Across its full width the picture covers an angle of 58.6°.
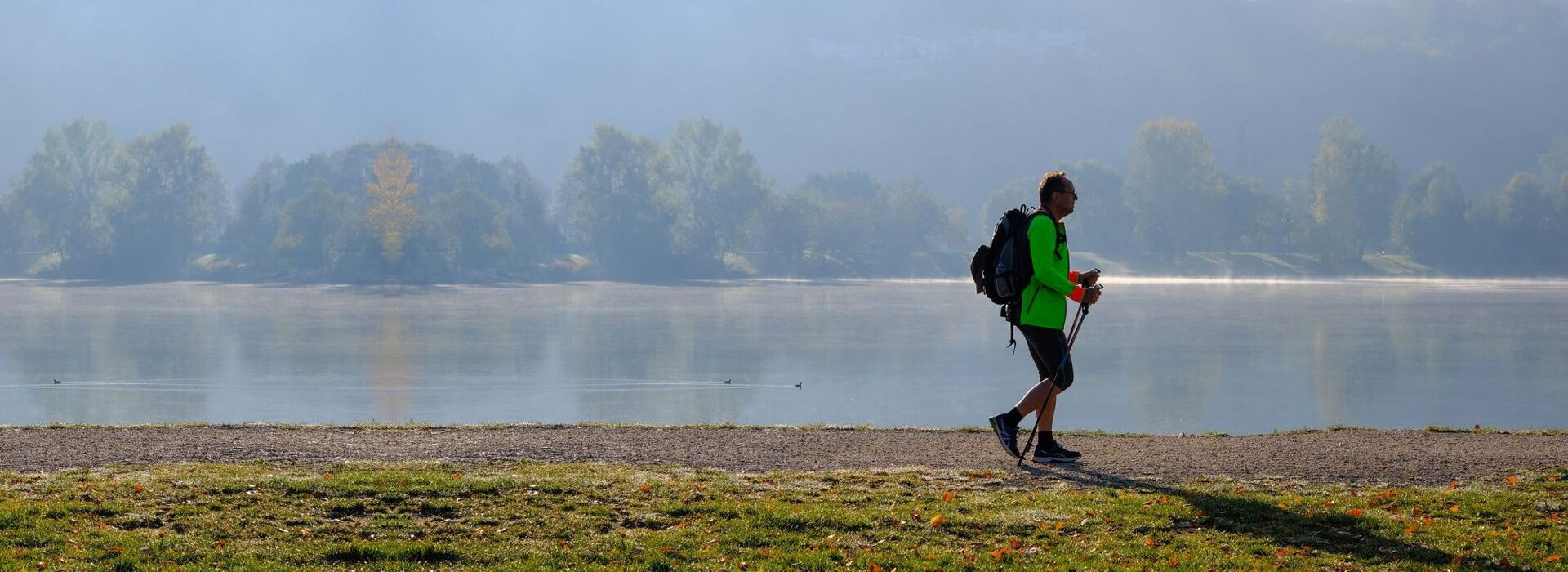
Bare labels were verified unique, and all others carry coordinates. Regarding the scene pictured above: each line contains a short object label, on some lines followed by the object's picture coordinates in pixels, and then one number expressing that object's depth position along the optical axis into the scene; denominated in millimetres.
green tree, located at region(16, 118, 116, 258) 117450
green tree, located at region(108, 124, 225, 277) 114875
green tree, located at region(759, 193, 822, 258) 125250
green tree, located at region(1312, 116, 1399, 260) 129625
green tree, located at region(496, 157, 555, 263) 118438
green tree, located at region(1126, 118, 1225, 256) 135250
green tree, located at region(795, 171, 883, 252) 131250
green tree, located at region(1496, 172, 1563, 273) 130625
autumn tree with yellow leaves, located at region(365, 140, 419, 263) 105188
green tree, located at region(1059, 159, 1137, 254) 144125
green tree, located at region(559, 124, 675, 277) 120062
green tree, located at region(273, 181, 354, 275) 107125
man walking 11148
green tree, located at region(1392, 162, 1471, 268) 129125
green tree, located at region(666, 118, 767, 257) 125375
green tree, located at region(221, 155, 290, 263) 115625
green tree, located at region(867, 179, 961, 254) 135375
